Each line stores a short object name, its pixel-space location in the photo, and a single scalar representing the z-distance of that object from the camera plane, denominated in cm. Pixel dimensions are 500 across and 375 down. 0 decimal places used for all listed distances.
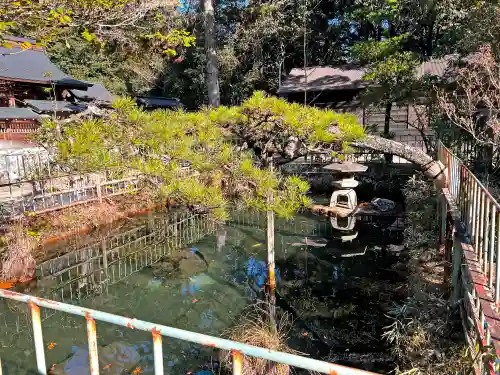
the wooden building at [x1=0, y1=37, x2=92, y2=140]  1572
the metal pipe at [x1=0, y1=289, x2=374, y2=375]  140
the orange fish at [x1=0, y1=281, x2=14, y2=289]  655
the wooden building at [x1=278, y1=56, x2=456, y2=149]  1871
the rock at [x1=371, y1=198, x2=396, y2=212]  1162
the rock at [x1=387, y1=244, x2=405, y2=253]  872
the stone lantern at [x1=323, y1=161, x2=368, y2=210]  1152
